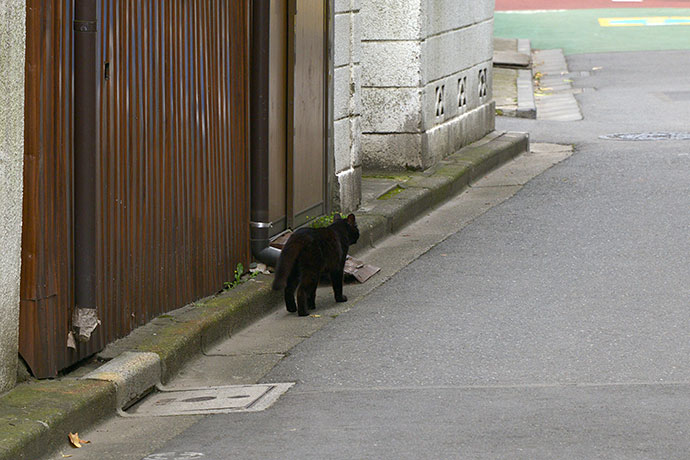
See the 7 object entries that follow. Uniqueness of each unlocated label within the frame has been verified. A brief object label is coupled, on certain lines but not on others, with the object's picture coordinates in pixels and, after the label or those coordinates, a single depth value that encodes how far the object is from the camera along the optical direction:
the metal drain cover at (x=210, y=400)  12.27
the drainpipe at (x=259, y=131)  17.12
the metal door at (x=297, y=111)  18.02
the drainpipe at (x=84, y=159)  12.16
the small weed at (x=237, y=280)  16.64
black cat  16.09
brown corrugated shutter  11.85
